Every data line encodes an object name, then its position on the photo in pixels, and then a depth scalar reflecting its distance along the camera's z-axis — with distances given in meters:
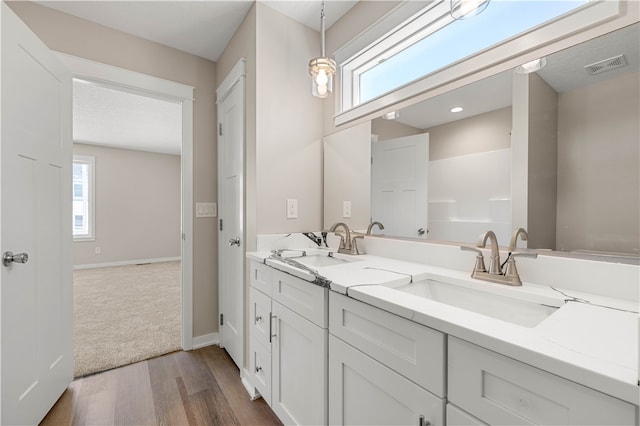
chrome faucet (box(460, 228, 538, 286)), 0.96
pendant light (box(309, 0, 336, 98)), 1.50
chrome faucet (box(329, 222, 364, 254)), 1.64
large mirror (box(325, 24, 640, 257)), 0.85
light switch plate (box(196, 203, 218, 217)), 2.38
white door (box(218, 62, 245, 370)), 1.93
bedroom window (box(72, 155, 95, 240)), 5.33
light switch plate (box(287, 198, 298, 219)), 1.88
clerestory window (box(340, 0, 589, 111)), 1.09
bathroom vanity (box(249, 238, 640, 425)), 0.50
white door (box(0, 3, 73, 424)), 1.23
